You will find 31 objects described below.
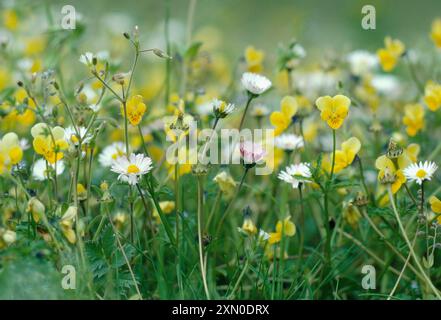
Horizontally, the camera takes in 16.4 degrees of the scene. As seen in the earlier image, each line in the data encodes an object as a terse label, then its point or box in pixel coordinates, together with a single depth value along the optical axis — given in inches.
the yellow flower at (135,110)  35.6
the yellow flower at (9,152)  35.2
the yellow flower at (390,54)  42.1
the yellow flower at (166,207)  38.2
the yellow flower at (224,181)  37.1
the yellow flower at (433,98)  39.1
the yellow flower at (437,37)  41.6
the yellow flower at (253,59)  42.2
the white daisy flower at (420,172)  35.4
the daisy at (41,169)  37.8
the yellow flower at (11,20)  48.1
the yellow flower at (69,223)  34.5
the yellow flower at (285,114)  38.0
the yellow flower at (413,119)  40.2
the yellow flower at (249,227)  36.5
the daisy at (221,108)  36.0
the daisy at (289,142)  39.5
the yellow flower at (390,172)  35.8
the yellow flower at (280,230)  37.1
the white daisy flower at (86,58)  35.7
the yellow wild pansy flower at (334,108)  35.6
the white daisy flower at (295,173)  36.3
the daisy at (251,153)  36.3
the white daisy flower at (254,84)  37.2
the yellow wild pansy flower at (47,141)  35.4
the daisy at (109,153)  39.5
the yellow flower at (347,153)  36.5
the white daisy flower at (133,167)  35.0
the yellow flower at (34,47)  51.6
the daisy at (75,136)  35.5
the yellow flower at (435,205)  36.0
